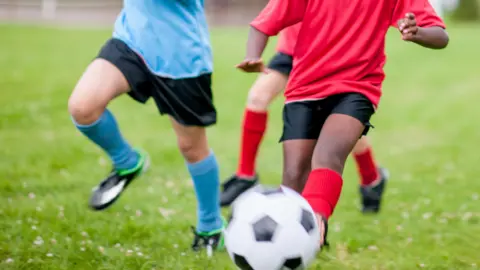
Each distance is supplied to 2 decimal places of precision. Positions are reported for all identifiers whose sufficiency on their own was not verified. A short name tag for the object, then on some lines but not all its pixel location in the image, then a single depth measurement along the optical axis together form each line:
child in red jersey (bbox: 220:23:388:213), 10.14
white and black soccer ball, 5.85
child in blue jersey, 7.81
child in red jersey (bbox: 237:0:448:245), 6.88
